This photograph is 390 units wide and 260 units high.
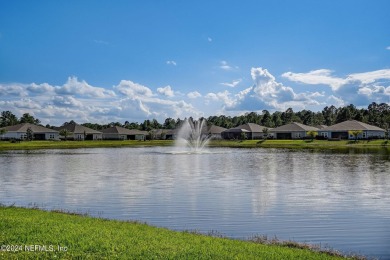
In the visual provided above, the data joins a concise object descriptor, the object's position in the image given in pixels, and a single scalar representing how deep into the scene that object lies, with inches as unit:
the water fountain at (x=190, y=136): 3981.3
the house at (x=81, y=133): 5064.0
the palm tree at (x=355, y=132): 3907.5
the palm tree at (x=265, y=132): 4827.8
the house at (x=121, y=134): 5408.5
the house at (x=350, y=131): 4128.2
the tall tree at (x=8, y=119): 5762.8
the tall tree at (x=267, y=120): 6161.4
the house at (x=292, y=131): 4653.1
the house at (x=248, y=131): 5030.8
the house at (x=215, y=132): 5554.6
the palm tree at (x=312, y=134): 4355.3
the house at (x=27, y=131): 4526.3
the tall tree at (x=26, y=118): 5989.2
